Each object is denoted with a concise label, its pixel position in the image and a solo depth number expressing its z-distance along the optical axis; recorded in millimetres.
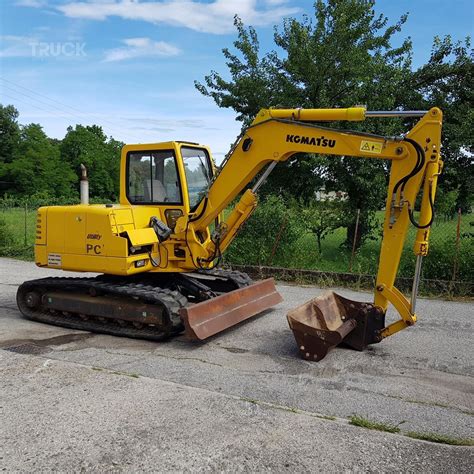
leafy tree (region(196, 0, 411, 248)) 13695
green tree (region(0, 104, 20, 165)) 69562
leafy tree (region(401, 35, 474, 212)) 14068
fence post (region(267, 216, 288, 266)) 12228
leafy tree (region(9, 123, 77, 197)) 65375
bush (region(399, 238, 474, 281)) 10305
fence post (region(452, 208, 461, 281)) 10172
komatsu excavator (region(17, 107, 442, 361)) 6012
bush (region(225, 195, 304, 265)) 12336
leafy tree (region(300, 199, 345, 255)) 12531
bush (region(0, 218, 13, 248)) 16656
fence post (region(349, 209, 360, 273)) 11172
